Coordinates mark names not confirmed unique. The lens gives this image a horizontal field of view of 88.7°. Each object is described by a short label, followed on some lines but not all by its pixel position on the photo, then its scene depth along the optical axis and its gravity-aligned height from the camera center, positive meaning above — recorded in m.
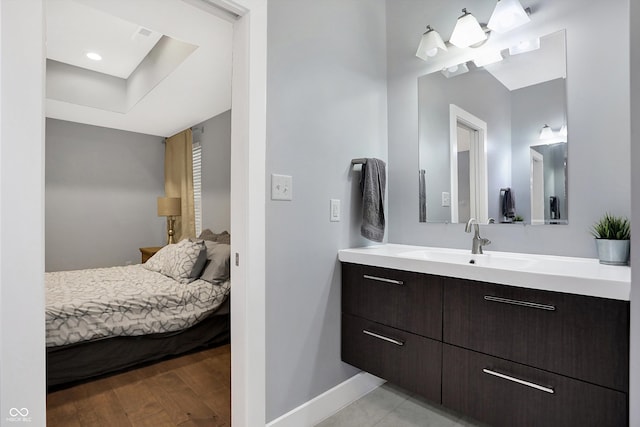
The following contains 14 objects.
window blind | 4.43 +0.43
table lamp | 4.68 +0.08
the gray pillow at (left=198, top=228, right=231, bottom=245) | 3.54 -0.25
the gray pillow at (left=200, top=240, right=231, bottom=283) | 2.84 -0.45
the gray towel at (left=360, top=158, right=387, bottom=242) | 1.88 +0.07
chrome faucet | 1.74 -0.14
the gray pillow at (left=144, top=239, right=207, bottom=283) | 2.86 -0.43
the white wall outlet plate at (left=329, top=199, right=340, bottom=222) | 1.82 +0.02
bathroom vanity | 1.07 -0.48
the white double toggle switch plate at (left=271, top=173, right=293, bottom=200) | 1.54 +0.13
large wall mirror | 1.60 +0.42
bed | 2.16 -0.72
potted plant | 1.32 -0.11
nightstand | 4.48 -0.51
